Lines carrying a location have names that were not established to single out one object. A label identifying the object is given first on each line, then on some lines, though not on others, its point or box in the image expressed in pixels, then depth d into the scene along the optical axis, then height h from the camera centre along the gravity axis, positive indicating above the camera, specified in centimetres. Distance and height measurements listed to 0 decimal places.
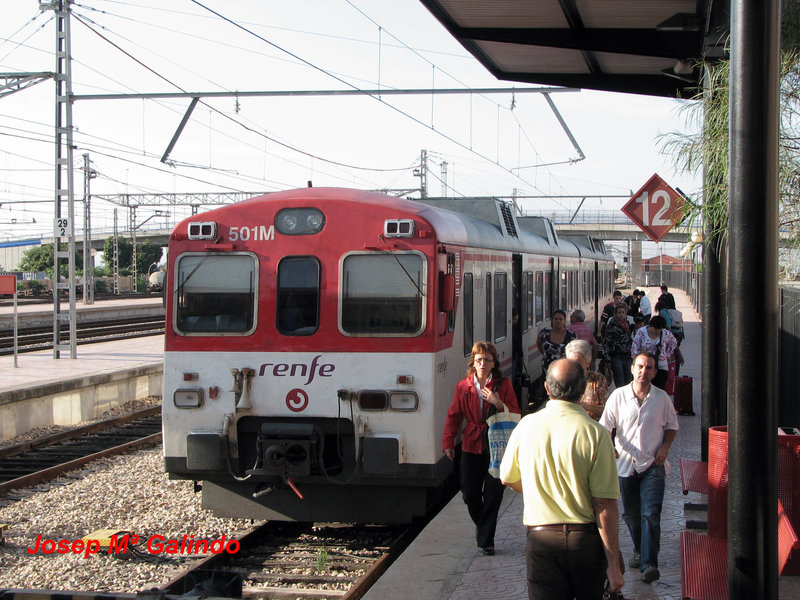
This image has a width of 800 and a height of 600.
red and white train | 761 -56
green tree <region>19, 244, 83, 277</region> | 7981 +256
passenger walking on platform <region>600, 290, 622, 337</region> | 1507 -40
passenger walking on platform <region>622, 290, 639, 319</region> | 1871 -41
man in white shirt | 609 -102
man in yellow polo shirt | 408 -95
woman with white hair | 634 -70
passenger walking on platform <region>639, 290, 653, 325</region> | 1886 -38
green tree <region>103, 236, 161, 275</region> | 8282 +326
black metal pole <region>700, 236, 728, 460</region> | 819 -54
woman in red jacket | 668 -97
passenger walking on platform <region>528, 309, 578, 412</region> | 1038 -58
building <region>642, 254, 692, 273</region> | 9125 +265
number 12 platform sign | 787 +71
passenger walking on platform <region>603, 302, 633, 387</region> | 1249 -83
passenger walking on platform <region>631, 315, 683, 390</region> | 1067 -65
